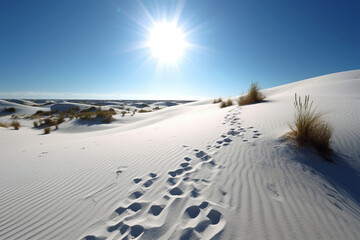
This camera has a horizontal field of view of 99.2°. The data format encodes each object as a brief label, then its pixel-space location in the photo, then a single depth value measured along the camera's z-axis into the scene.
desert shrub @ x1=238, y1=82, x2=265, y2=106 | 8.05
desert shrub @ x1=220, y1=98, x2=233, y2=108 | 9.45
